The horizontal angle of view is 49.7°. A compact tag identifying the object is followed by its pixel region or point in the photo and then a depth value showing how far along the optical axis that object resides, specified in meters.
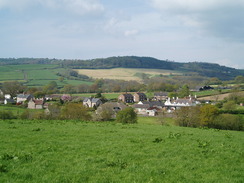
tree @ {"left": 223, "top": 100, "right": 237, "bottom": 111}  72.46
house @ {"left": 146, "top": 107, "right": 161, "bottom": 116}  86.56
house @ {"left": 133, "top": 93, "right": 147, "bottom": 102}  118.16
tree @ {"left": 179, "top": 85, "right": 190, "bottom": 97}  114.97
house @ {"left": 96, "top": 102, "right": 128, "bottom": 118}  68.87
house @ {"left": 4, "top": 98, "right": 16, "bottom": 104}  94.22
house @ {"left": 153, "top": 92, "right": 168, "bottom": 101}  125.01
